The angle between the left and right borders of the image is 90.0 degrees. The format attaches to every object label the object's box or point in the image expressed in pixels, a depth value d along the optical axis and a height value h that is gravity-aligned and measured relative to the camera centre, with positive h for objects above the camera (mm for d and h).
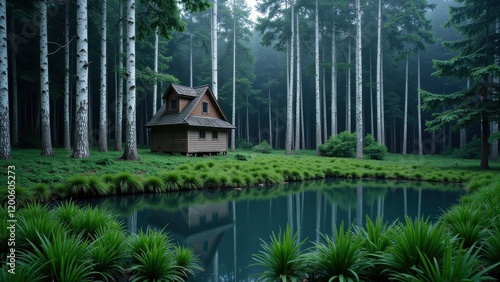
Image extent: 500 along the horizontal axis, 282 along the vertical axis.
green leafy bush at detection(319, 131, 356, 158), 21156 -741
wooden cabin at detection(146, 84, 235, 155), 16984 +993
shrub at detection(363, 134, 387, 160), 20350 -1124
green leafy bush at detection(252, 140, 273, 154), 26625 -1174
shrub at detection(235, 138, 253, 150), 31375 -877
